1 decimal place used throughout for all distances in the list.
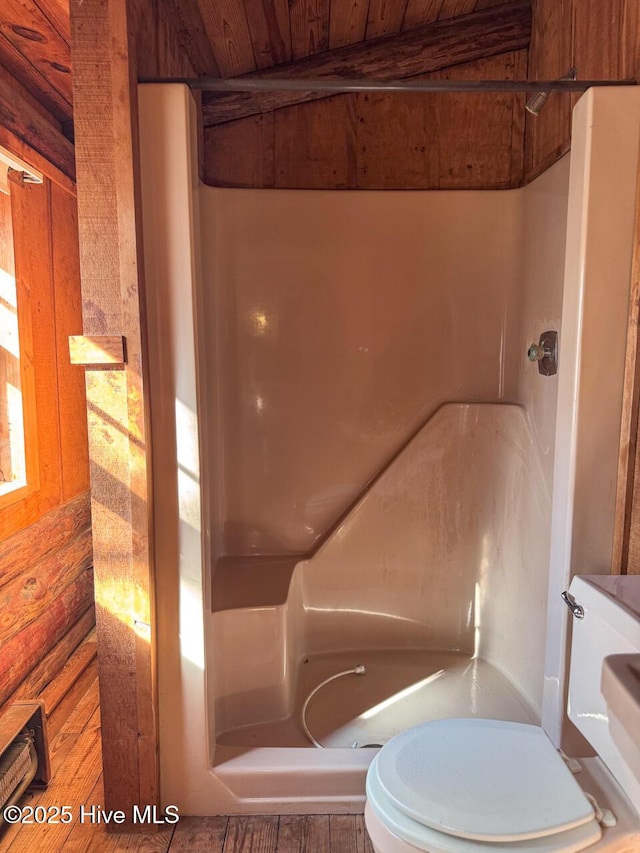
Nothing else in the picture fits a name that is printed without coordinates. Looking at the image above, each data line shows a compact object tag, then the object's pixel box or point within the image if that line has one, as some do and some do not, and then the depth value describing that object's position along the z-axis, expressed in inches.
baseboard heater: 58.0
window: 79.0
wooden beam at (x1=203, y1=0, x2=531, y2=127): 87.0
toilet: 38.2
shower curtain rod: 52.6
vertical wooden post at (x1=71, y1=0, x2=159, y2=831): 51.5
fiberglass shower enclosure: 73.0
